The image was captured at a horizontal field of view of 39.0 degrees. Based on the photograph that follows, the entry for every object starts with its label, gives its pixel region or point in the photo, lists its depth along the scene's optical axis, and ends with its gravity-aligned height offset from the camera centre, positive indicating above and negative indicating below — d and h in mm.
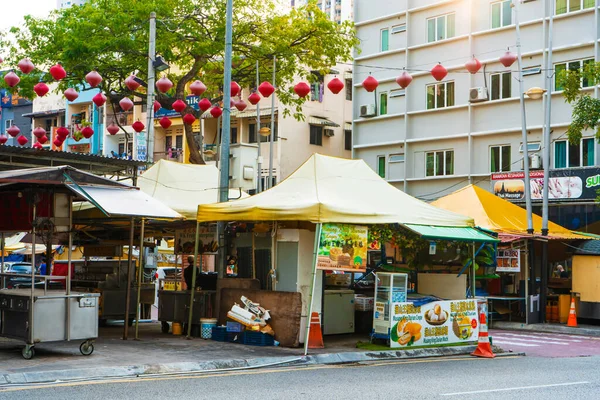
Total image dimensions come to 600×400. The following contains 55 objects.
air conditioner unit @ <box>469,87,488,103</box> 32938 +6884
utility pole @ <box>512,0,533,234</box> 24891 +3430
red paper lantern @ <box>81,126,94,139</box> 23688 +3605
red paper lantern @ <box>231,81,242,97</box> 19516 +4084
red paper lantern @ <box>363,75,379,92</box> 17656 +3865
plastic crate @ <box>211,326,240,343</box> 15438 -1293
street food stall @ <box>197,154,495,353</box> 14453 +854
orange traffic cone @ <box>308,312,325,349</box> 14797 -1169
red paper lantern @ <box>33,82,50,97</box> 19938 +4023
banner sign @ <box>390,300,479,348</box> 15125 -996
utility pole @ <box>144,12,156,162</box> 22269 +4494
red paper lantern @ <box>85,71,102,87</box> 18234 +3939
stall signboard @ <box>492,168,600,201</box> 29922 +3226
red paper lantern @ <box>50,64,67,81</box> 18453 +4090
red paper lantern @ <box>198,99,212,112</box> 22203 +4201
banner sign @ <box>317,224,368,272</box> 14289 +345
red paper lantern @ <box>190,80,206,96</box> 18641 +3872
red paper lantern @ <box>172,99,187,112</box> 23262 +4346
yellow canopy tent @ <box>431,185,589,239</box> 24688 +1800
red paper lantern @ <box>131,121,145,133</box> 22691 +3668
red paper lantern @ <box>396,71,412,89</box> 17625 +3937
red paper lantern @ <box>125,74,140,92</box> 20281 +4281
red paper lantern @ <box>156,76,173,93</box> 19156 +4046
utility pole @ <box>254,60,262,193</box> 26844 +6234
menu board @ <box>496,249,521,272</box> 23656 +312
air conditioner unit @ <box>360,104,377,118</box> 37500 +7008
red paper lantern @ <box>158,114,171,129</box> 22359 +3780
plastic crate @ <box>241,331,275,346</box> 15062 -1308
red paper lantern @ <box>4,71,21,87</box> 18344 +3904
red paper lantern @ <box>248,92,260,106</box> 19953 +3935
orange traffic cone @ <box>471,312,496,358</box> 15305 -1291
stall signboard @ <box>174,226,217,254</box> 18094 +518
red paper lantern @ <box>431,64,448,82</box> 17078 +3993
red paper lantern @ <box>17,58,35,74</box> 17531 +4004
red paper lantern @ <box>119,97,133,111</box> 21375 +4004
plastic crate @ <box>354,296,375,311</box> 17750 -751
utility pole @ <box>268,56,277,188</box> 35938 +4832
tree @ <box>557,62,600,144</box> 21695 +4554
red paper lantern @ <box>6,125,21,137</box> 23375 +3528
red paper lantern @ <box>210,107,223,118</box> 22203 +4015
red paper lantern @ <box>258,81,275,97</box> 18359 +3846
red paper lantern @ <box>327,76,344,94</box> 17938 +3858
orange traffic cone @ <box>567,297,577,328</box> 23047 -1179
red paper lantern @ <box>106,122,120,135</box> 24059 +3812
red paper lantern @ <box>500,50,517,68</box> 17766 +4471
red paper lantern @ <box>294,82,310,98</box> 17875 +3745
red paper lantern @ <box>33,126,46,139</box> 24078 +3625
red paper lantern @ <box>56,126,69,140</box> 23622 +3558
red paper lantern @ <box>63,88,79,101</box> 20000 +3933
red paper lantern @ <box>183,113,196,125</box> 22859 +3917
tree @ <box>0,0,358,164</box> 27234 +7415
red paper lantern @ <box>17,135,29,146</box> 23762 +3360
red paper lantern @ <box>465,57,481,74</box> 17562 +4248
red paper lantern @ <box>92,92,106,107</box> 21594 +4122
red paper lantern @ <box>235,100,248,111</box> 21089 +3975
